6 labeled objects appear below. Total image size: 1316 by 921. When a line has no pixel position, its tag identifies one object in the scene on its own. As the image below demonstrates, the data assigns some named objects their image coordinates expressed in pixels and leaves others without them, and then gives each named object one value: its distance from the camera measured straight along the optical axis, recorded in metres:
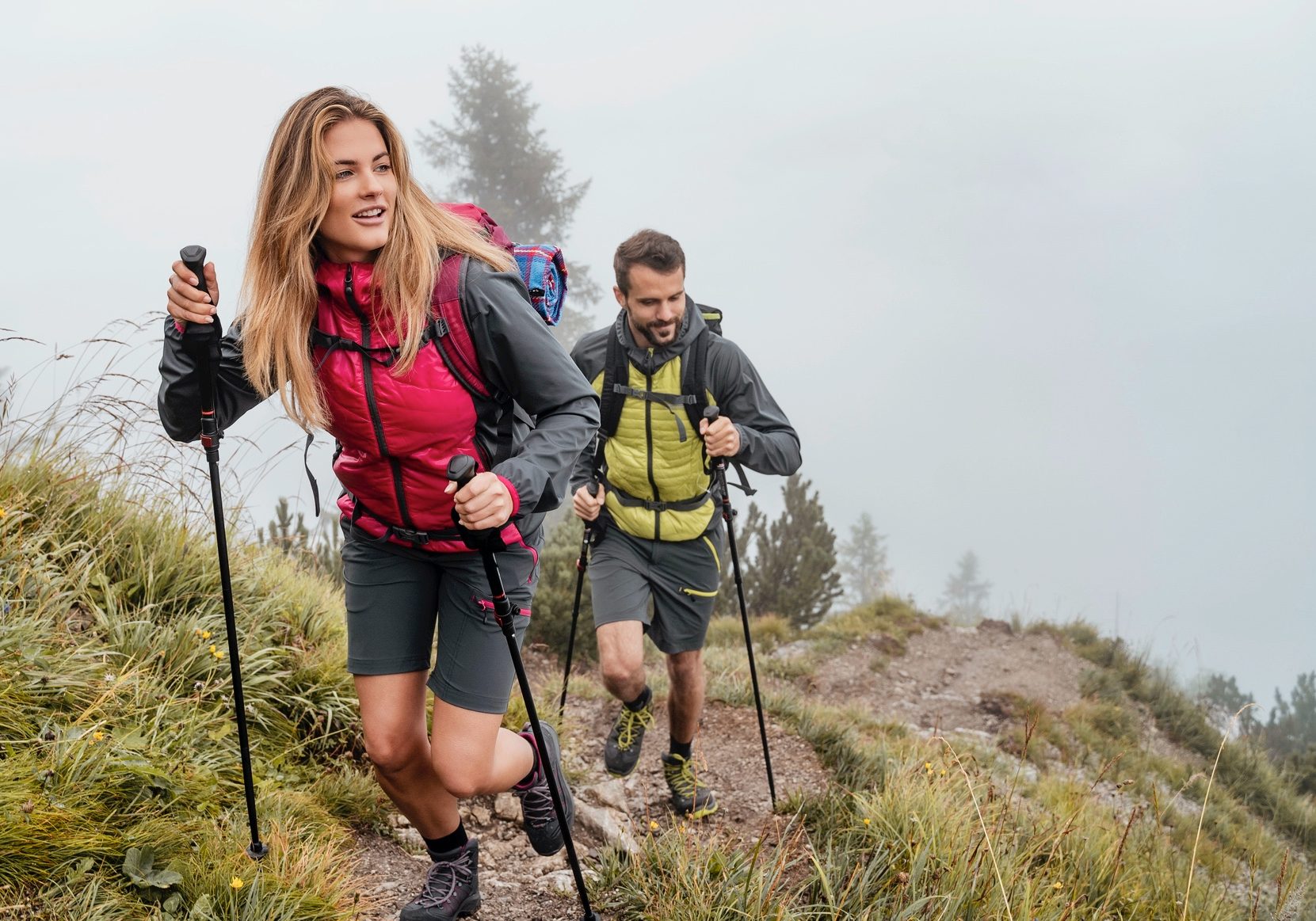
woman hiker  2.88
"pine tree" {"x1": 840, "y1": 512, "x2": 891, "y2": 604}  73.38
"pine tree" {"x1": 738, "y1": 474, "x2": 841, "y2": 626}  14.61
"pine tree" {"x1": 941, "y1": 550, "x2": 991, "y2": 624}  100.12
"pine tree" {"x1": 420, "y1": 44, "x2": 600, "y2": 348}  39.06
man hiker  4.80
